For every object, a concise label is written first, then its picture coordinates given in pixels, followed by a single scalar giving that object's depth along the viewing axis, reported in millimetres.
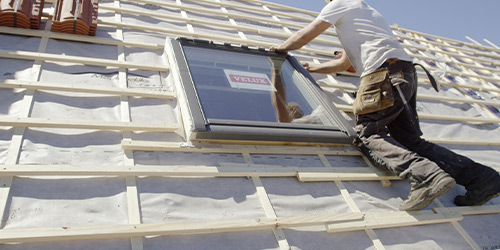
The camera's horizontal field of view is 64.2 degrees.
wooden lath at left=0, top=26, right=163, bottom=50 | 3605
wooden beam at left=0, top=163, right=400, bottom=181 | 2211
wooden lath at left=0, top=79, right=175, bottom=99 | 2867
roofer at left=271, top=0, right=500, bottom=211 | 2951
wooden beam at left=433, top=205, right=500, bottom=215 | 3029
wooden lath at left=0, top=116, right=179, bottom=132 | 2523
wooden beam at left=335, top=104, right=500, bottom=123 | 4113
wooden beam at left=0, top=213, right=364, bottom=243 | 1856
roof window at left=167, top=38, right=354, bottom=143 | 2908
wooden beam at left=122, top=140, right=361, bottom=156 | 2637
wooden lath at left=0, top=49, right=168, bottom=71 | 3238
